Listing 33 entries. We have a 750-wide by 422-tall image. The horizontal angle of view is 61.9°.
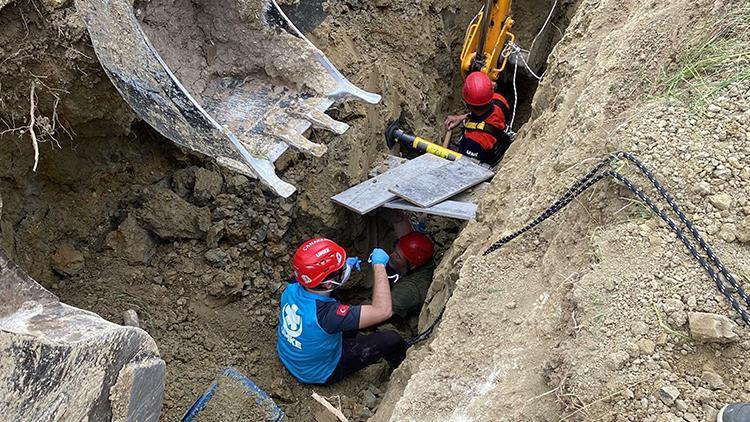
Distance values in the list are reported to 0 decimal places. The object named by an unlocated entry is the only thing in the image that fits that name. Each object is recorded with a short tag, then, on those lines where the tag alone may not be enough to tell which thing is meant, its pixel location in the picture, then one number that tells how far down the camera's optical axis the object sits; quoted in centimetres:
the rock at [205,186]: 461
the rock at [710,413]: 190
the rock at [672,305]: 210
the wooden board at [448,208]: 438
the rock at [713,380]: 194
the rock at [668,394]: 195
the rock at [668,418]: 192
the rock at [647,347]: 206
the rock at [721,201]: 225
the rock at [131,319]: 327
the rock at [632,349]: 208
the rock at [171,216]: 448
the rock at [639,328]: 211
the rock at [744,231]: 218
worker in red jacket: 547
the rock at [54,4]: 325
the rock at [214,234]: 459
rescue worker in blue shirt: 400
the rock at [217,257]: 459
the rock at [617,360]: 207
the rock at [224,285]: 453
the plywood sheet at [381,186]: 460
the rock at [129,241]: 442
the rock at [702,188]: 229
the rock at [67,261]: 425
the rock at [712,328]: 195
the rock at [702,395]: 193
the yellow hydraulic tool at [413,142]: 516
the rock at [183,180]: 460
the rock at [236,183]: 470
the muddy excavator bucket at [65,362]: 215
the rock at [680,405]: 193
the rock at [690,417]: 191
